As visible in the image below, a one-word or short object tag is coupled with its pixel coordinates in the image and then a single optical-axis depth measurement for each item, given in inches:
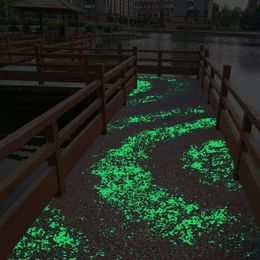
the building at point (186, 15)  5076.3
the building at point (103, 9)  4308.6
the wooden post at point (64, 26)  1095.7
